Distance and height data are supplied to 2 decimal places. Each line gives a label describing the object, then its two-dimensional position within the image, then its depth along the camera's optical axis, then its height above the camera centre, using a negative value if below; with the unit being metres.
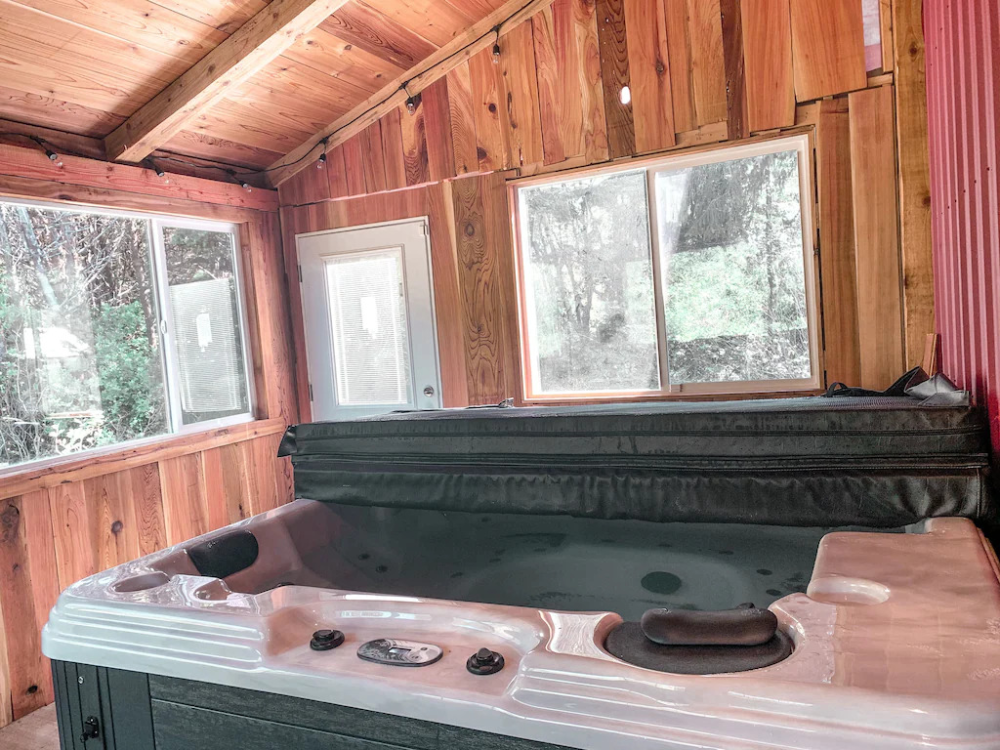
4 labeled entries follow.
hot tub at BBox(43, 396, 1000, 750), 0.74 -0.41
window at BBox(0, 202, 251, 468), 2.69 +0.17
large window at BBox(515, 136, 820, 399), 2.91 +0.21
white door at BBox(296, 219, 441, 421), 3.65 +0.15
